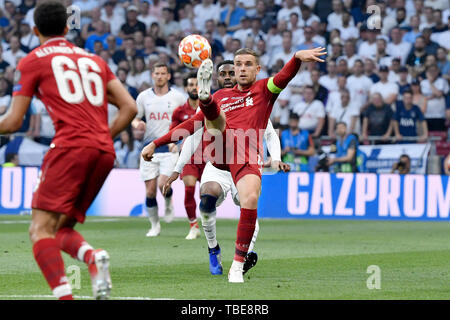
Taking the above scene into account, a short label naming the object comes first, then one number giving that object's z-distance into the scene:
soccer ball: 13.00
